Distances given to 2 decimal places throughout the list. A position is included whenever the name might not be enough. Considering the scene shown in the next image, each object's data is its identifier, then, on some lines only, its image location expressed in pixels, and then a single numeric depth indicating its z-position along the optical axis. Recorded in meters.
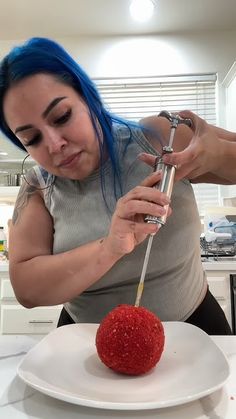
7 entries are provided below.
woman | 0.66
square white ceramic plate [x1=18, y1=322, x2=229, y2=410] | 0.37
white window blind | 2.47
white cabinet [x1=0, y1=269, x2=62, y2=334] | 1.77
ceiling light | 2.03
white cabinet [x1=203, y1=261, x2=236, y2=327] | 1.67
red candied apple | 0.44
